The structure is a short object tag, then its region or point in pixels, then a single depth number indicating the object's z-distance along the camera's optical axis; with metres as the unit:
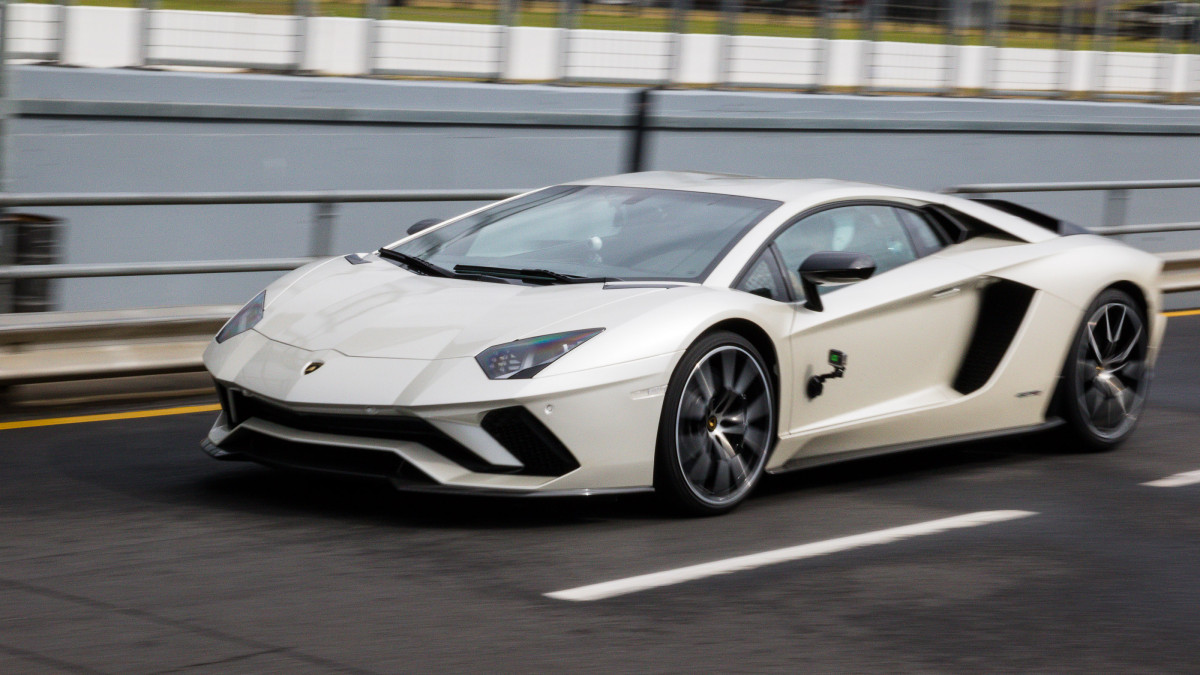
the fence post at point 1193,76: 18.61
